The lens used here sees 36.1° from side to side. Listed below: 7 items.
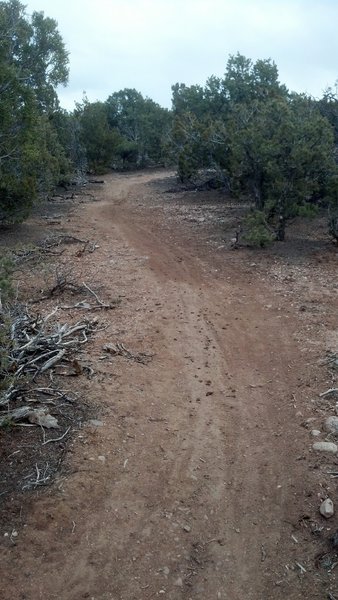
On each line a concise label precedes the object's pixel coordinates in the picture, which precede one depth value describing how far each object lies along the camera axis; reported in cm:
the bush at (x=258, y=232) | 1223
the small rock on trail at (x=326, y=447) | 512
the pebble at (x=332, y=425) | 541
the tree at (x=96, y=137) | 2728
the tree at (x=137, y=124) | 3484
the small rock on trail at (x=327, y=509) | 437
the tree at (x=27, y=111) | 1144
